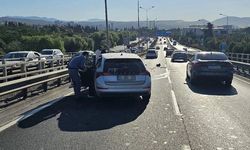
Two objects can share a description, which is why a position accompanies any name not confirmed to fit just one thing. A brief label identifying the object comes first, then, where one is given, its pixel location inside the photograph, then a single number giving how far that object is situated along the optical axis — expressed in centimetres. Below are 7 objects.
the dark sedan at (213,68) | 1061
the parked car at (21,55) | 1836
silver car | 733
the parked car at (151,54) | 3509
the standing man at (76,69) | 796
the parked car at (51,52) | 2300
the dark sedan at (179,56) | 2798
